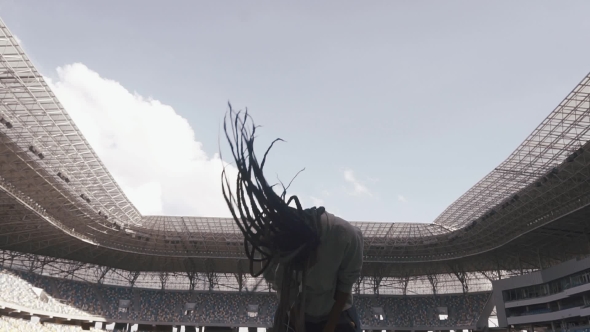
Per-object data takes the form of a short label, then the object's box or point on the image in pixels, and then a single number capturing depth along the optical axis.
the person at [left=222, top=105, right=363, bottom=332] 3.69
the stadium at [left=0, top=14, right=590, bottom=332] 29.80
